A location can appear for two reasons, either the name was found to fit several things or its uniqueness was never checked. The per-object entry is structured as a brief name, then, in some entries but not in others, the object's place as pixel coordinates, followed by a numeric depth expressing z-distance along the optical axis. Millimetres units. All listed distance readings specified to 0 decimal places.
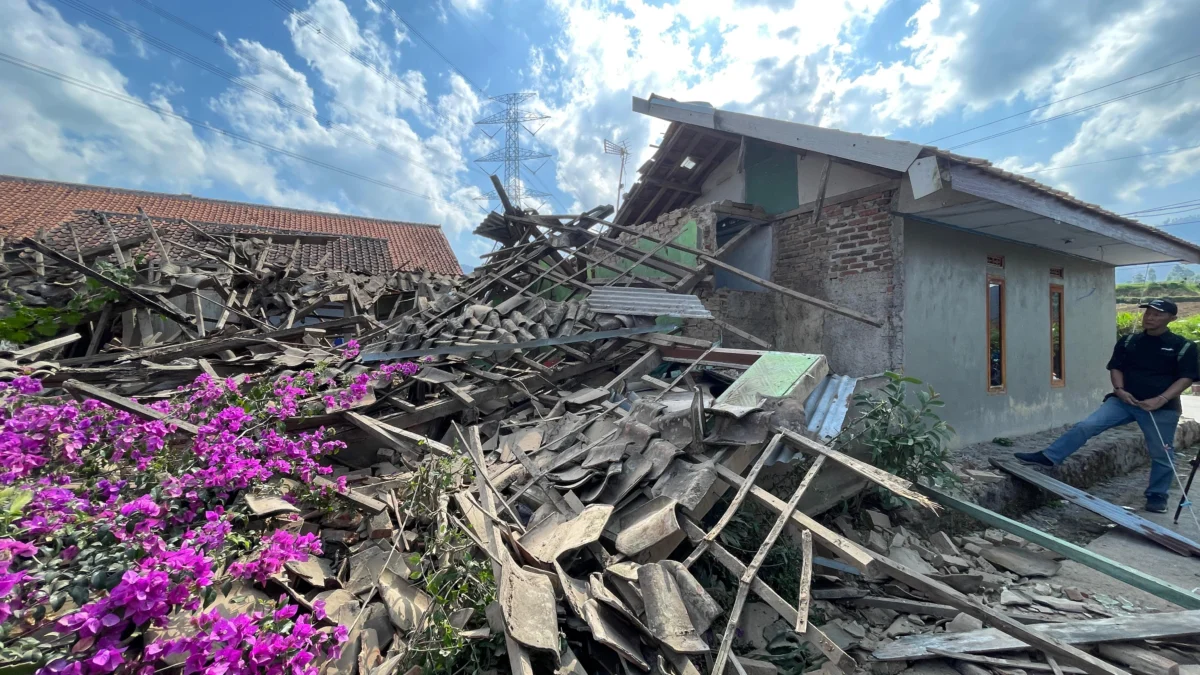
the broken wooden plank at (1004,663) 2465
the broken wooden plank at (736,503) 2599
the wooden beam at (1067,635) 2709
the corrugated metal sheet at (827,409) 3352
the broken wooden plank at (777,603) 2156
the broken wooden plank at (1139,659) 2527
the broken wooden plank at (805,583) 2192
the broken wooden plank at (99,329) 5980
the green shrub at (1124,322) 16406
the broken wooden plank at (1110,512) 4215
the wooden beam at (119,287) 5852
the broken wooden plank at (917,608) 3023
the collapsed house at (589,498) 2299
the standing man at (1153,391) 5035
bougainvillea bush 1715
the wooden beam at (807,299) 5273
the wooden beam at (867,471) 2625
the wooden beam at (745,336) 5863
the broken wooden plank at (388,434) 3918
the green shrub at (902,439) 4074
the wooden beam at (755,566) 2172
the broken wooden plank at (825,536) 2491
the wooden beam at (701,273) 6598
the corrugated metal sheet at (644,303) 5855
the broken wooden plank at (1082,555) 3037
